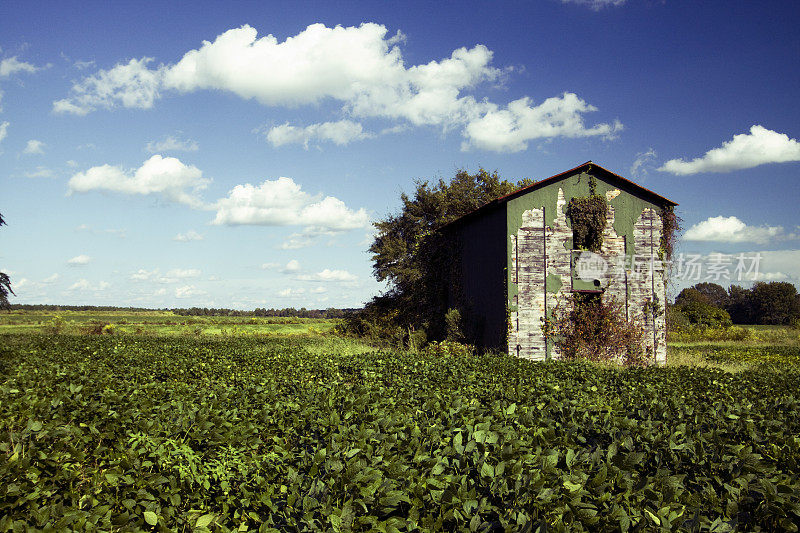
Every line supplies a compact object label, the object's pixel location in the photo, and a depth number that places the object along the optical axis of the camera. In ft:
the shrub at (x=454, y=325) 68.08
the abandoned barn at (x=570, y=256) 57.88
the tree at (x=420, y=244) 87.35
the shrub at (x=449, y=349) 58.75
